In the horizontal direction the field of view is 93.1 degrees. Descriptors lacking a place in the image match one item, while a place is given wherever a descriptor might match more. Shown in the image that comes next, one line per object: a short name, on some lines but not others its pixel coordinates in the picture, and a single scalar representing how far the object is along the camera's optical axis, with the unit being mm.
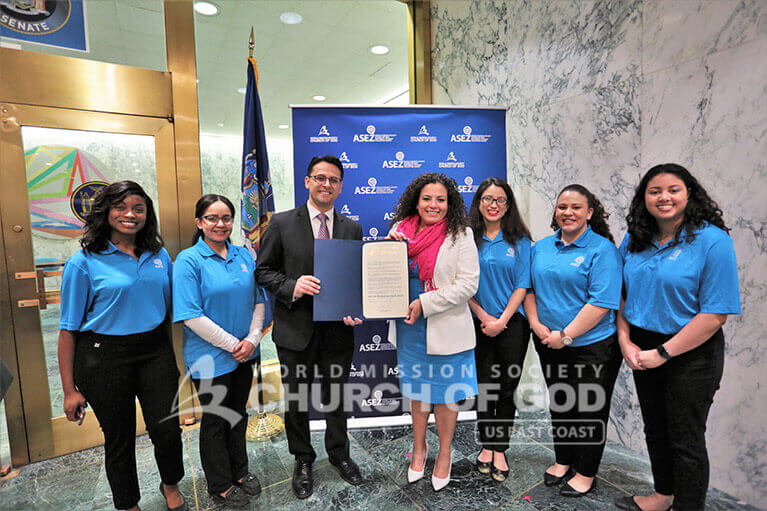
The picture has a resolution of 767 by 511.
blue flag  2666
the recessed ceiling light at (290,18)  3582
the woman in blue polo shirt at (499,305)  2104
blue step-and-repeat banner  2729
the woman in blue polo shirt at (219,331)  1807
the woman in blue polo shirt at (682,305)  1541
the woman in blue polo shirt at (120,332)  1634
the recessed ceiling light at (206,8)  3143
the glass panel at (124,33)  2533
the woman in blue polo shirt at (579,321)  1867
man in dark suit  1999
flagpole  2725
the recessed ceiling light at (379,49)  4234
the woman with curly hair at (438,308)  1910
